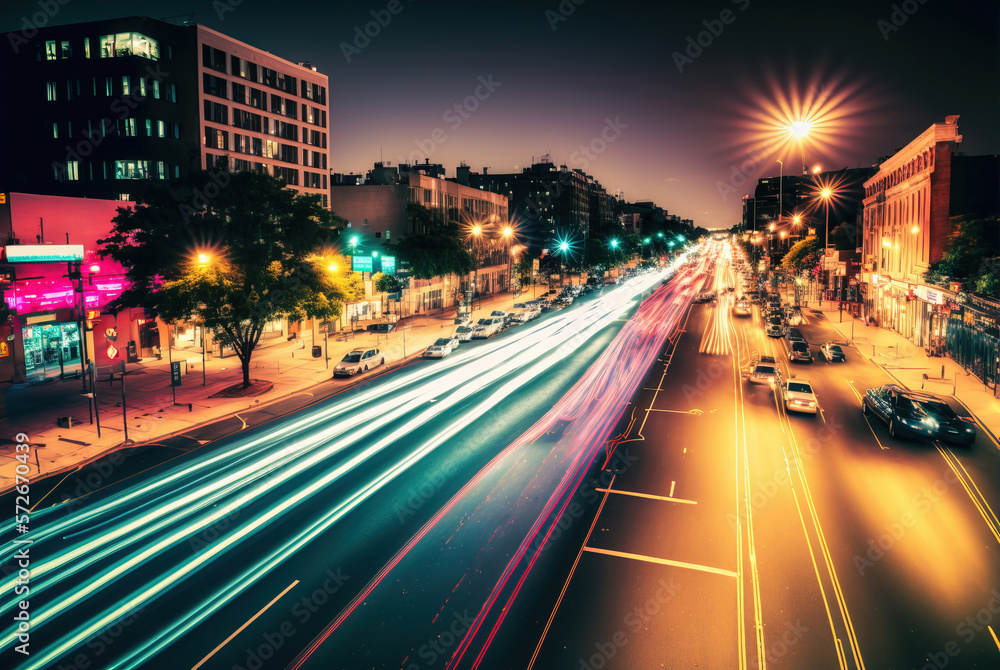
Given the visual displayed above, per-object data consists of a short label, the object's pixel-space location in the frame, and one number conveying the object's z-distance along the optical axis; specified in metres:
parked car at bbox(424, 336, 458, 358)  36.78
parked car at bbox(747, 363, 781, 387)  28.17
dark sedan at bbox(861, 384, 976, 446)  18.91
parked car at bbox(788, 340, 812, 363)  33.59
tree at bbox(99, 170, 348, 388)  25.88
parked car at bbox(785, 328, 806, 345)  36.83
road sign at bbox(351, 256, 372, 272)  49.91
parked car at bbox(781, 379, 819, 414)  22.77
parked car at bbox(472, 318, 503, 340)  44.09
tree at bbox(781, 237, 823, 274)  70.69
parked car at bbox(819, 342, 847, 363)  33.97
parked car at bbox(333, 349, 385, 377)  31.11
